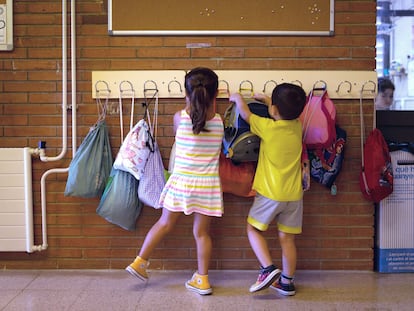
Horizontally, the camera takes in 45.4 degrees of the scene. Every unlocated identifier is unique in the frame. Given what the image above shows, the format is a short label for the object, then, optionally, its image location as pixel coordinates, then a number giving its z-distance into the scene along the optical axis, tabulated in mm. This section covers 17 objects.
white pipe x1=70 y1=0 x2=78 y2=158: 3473
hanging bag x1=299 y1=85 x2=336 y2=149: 3318
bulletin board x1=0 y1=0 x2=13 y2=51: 3486
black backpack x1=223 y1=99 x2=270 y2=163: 3213
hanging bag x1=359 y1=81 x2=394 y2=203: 3410
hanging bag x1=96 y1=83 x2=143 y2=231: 3363
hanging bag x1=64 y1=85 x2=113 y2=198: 3377
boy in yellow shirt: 3113
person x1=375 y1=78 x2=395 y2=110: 4254
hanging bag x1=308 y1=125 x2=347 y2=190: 3447
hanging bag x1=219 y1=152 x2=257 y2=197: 3365
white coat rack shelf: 3486
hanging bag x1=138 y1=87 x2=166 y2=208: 3355
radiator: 3498
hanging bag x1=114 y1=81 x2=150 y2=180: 3305
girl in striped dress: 3035
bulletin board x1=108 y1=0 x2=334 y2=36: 3453
